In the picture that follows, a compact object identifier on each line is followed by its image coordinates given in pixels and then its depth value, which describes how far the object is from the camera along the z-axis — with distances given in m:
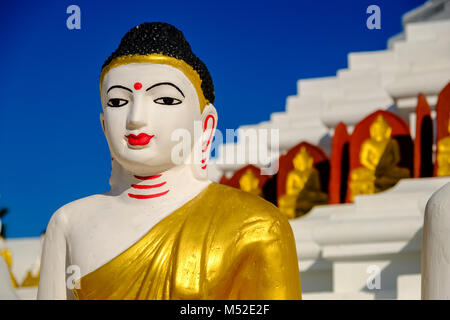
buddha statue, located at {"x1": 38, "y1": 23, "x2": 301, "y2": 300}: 4.23
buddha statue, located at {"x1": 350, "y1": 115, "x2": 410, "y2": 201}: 10.98
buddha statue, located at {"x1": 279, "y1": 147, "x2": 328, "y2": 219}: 11.66
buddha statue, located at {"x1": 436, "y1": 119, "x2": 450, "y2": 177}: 9.97
